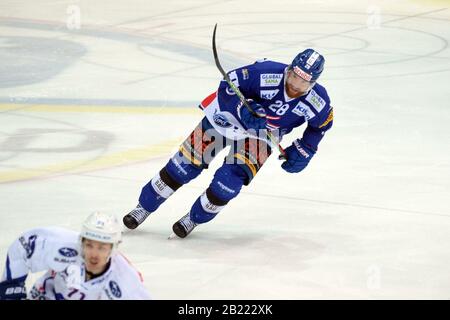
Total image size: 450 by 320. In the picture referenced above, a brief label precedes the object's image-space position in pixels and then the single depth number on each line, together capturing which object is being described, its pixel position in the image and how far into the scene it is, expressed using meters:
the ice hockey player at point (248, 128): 13.92
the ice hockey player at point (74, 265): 9.72
